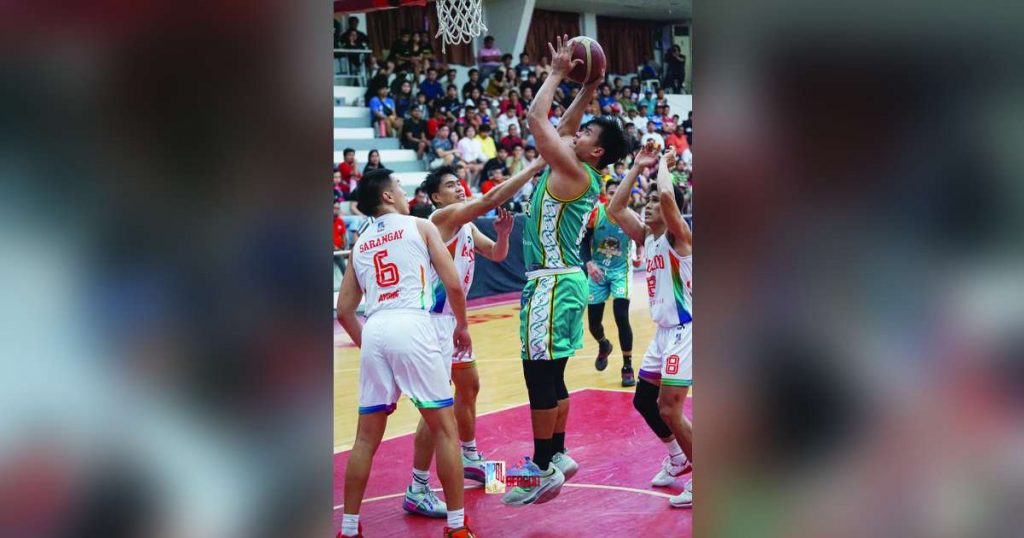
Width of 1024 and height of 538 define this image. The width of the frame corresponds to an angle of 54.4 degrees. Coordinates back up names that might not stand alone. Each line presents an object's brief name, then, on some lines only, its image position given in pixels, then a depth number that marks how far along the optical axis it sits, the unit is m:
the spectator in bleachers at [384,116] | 18.89
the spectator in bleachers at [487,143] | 18.50
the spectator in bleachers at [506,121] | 19.97
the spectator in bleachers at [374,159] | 14.93
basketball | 5.30
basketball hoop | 9.45
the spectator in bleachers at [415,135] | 18.62
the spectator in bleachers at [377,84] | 19.02
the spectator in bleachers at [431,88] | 19.67
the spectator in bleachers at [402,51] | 20.36
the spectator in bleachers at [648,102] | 24.59
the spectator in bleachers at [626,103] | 23.56
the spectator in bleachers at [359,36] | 19.64
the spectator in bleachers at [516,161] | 18.23
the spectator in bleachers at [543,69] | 22.62
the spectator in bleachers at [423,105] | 19.55
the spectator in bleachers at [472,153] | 17.61
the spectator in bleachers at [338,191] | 14.65
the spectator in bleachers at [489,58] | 23.03
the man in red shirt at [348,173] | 15.07
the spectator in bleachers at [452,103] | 19.56
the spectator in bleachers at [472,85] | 20.38
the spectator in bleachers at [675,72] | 27.33
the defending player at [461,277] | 5.45
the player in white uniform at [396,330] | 4.63
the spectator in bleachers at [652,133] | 20.90
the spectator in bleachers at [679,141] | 21.64
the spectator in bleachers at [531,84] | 21.69
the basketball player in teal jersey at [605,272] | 9.43
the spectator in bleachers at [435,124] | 18.73
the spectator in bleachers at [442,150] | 17.66
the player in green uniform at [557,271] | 5.31
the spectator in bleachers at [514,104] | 20.42
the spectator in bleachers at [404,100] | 19.28
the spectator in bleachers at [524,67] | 22.81
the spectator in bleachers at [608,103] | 22.67
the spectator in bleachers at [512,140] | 18.62
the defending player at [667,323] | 5.40
